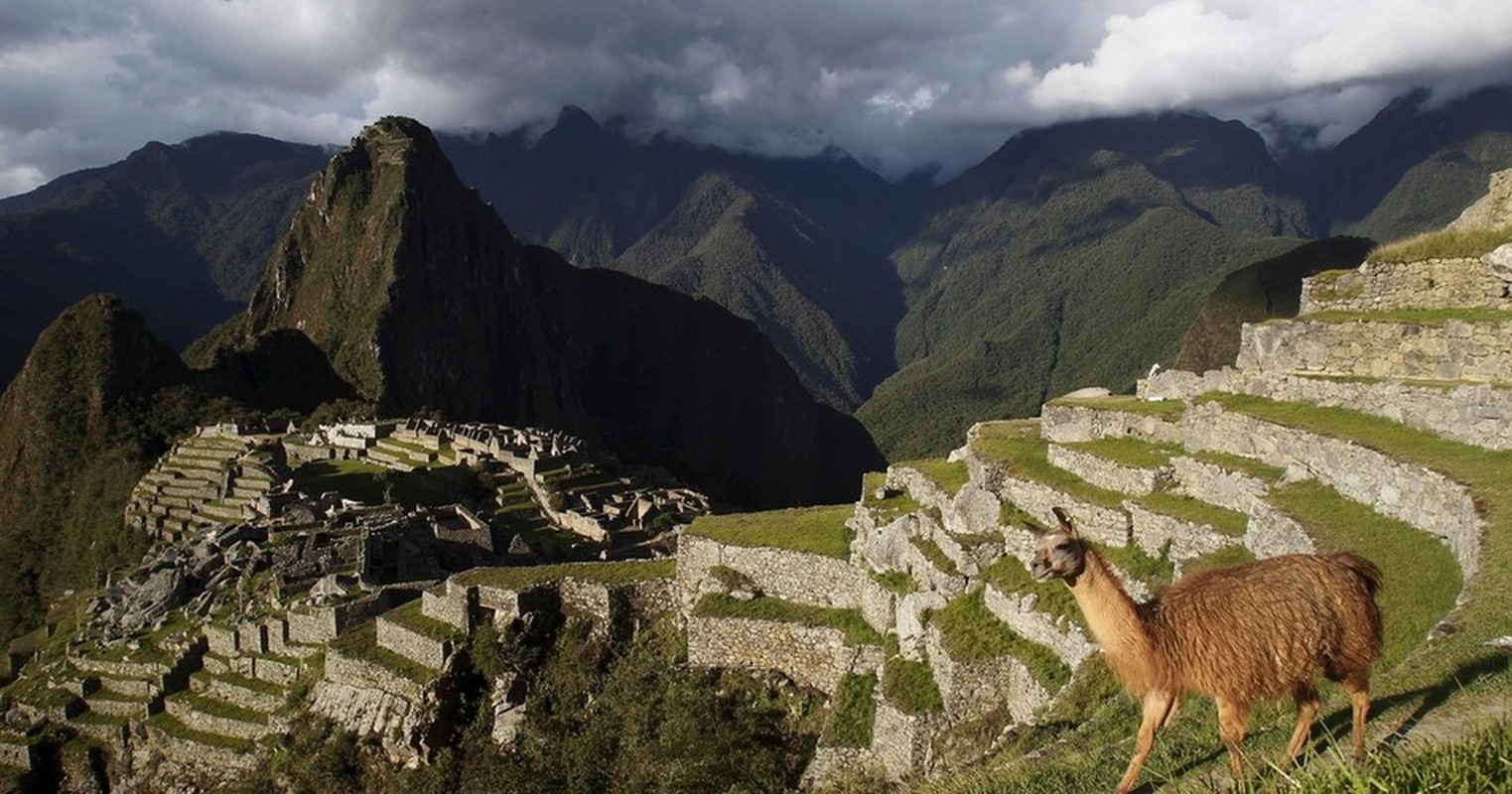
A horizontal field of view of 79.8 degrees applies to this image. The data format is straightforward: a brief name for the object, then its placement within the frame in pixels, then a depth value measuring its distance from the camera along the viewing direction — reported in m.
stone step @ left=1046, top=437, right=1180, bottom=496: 12.12
